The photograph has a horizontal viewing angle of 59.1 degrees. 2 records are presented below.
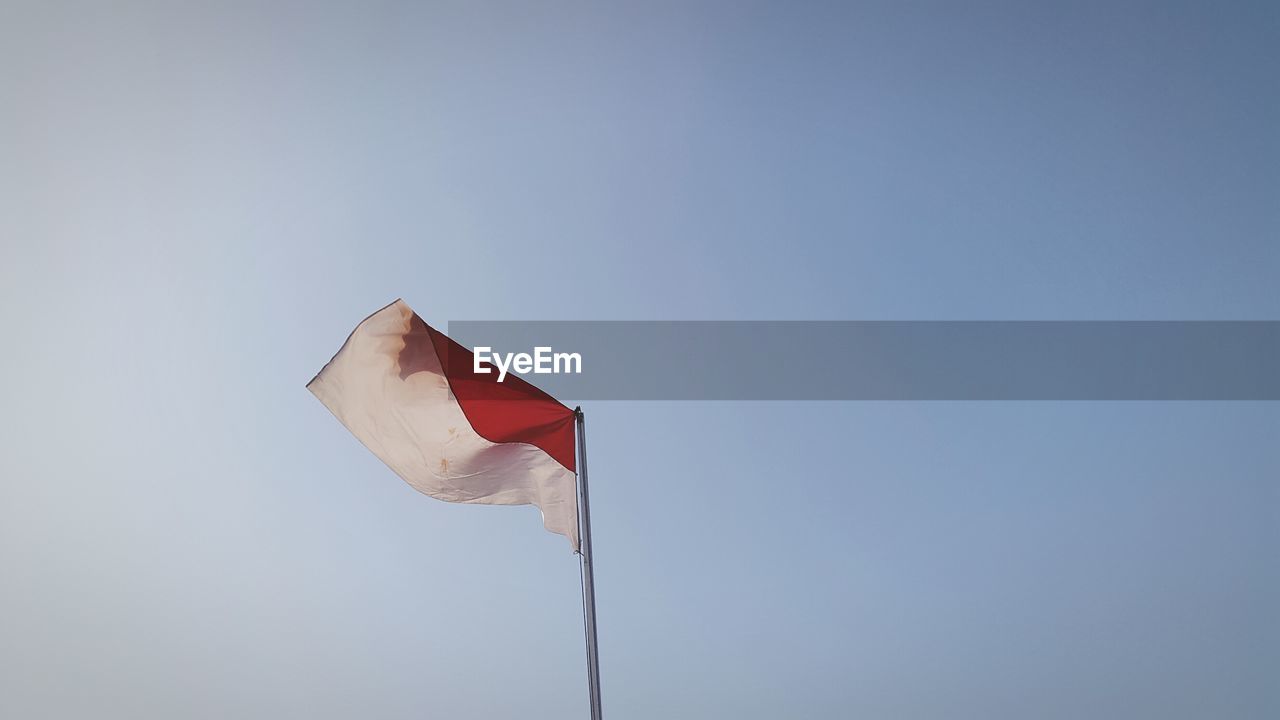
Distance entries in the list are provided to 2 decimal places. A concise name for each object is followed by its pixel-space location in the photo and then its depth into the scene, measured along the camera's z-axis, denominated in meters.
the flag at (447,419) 8.95
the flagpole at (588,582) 8.69
